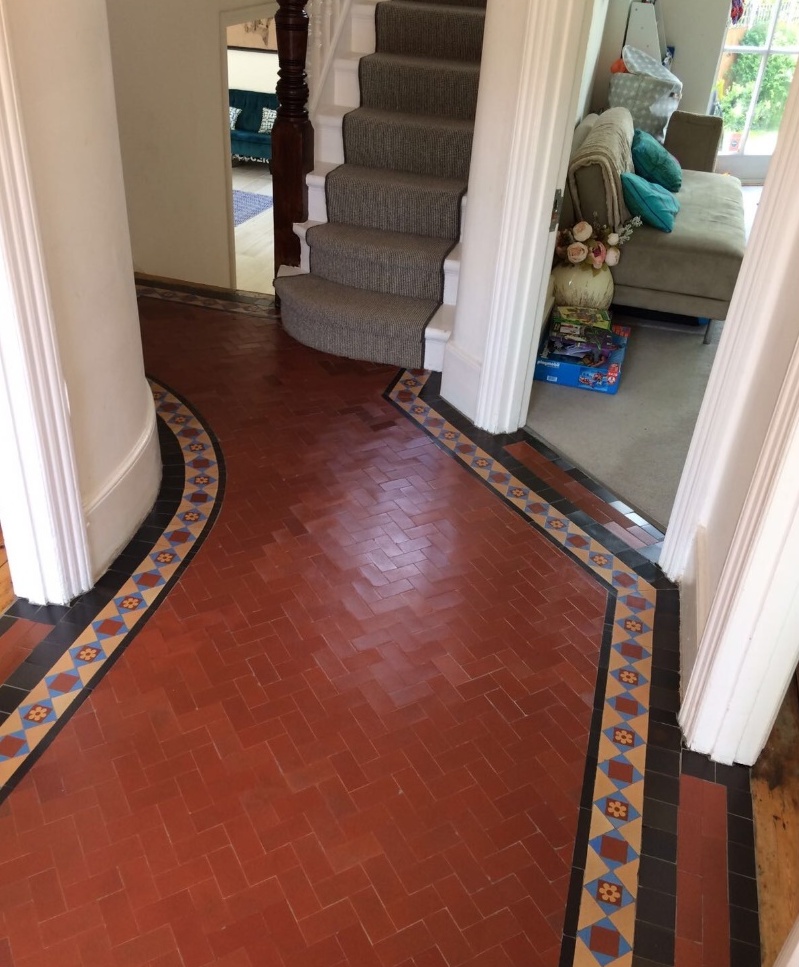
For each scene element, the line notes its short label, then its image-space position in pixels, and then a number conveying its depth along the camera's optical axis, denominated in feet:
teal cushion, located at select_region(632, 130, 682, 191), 19.94
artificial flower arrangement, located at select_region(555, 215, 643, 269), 16.22
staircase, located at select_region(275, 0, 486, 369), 15.16
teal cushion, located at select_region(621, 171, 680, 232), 17.12
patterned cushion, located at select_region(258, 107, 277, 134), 38.27
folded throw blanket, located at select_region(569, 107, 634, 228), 16.67
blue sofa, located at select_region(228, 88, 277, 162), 37.93
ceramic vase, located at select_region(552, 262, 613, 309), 16.49
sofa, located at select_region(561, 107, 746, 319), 16.79
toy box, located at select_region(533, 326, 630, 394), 15.44
